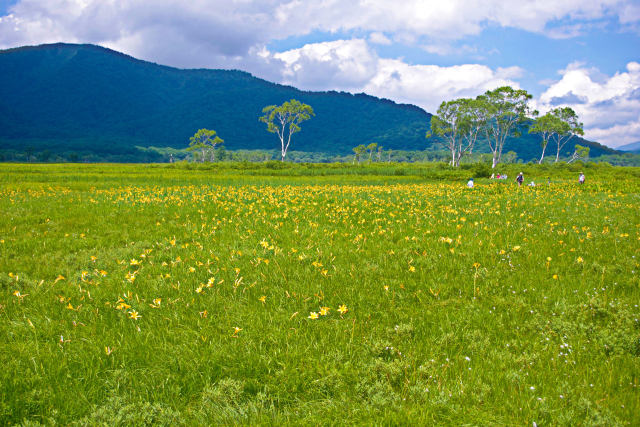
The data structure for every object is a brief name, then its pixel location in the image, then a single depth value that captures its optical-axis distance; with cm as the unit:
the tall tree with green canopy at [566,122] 8919
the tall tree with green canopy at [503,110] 7900
